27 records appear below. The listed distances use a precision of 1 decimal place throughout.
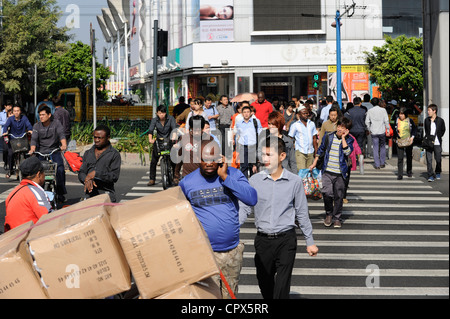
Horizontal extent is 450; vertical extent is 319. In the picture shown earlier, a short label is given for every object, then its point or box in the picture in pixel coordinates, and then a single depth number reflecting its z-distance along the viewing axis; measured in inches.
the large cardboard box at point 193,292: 168.6
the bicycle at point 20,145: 653.9
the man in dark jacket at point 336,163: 462.9
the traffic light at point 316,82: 1544.0
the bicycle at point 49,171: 486.6
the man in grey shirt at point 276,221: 243.8
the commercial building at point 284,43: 1798.7
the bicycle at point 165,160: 617.0
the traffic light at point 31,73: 1900.7
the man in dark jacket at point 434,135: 682.2
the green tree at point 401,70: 1485.5
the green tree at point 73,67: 1833.2
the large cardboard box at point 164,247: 168.2
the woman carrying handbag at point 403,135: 698.2
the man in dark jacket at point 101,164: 345.7
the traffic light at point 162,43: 891.4
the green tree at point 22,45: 1920.5
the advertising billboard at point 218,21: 1825.8
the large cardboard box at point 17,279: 169.9
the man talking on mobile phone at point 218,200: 231.6
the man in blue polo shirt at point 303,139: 530.9
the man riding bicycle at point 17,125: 658.8
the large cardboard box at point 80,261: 166.9
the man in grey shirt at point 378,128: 783.7
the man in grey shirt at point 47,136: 506.9
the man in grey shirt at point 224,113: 810.8
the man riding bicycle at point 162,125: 617.0
